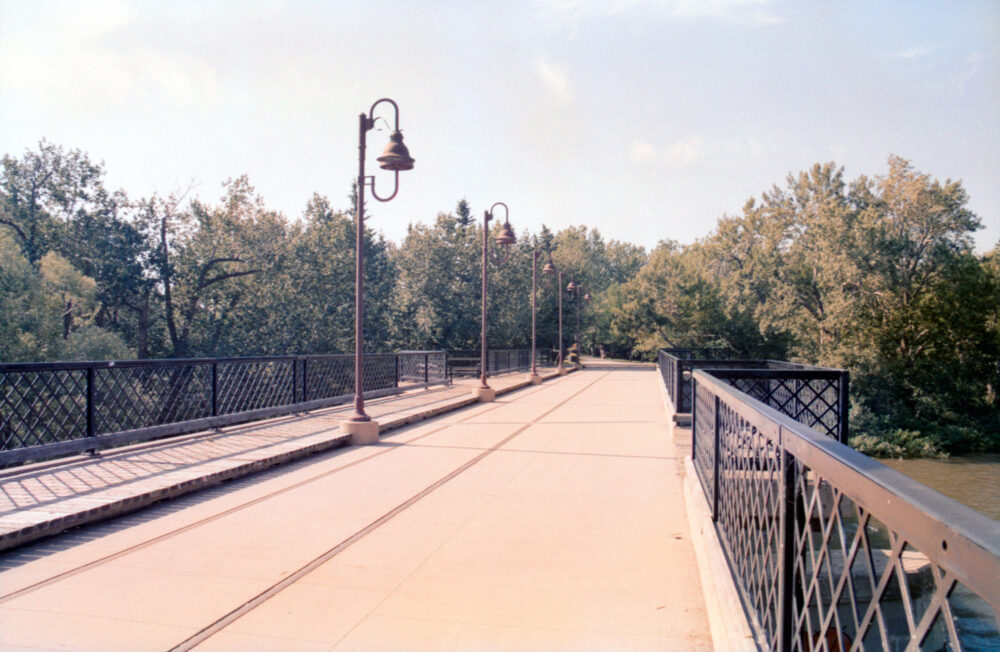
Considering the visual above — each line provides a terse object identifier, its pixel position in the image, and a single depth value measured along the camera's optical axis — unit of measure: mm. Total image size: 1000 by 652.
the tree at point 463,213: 76250
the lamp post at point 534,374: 27519
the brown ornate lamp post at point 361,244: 10328
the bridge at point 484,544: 2029
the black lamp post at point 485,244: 18156
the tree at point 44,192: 35062
